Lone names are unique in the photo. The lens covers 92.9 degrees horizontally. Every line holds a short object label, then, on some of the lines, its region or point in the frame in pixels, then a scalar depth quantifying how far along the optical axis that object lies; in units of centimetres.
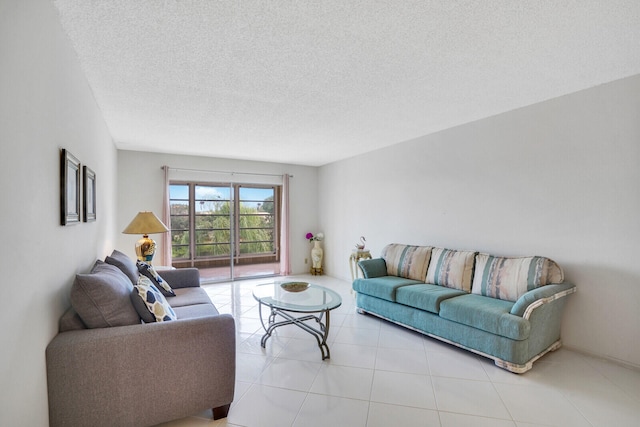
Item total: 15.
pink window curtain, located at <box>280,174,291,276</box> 646
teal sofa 256
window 603
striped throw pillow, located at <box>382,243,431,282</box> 393
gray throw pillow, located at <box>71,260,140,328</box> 176
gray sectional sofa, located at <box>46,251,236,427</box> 159
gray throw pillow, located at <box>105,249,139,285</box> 277
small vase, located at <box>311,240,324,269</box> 651
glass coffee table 283
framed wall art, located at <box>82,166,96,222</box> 230
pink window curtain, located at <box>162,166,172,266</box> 530
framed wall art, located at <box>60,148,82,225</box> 173
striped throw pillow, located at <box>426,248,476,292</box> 346
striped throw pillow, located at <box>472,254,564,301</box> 286
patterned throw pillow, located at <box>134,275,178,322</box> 197
